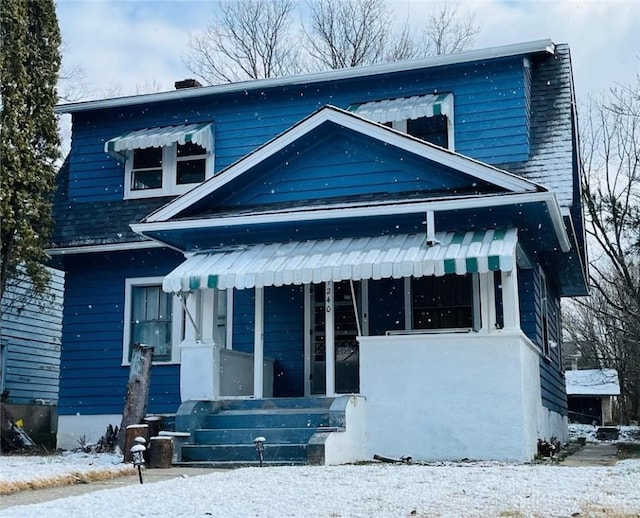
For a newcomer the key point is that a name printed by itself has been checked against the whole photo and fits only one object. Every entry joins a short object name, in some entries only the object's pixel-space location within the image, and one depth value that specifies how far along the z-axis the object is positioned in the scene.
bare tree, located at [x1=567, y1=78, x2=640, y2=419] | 19.83
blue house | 10.47
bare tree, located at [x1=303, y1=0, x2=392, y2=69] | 28.92
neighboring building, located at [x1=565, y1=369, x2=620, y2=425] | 40.00
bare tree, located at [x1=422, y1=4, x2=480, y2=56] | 29.70
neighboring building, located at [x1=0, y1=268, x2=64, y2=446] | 19.08
